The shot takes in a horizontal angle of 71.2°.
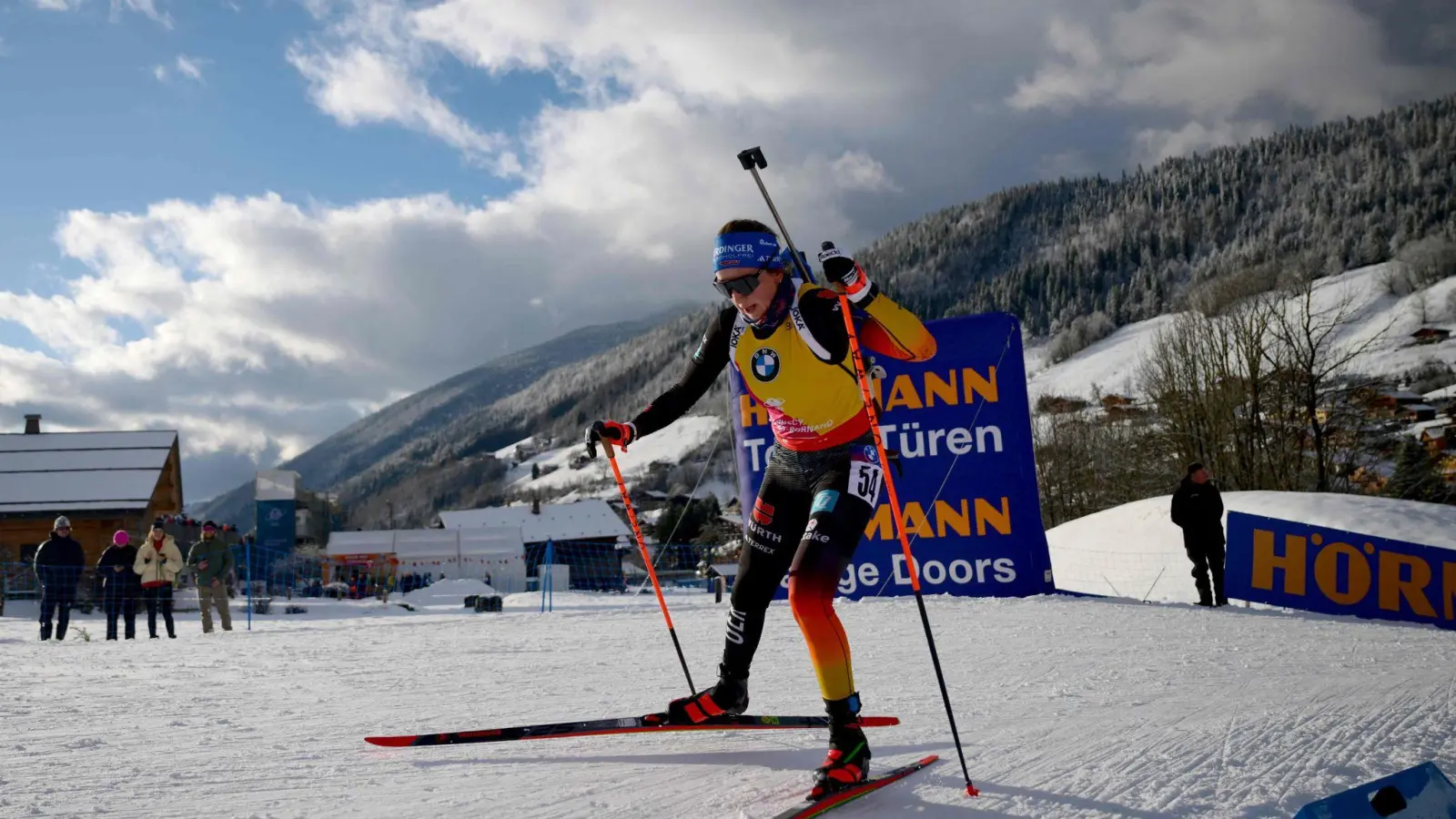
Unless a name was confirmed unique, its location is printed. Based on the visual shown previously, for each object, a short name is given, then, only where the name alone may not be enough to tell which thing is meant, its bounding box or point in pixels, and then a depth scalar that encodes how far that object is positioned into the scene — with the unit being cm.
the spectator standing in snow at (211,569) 1398
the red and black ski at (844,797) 302
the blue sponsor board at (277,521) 5234
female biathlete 388
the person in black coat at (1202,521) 1230
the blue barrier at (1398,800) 253
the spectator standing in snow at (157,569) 1336
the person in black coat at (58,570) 1307
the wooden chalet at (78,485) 3312
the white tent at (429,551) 4806
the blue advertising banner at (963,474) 1292
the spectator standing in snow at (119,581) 1320
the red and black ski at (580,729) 405
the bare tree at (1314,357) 2917
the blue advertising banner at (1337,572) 1233
